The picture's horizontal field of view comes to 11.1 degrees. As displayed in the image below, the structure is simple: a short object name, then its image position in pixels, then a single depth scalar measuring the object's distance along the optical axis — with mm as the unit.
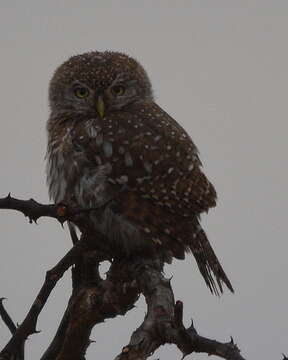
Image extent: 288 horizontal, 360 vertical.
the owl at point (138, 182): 9273
